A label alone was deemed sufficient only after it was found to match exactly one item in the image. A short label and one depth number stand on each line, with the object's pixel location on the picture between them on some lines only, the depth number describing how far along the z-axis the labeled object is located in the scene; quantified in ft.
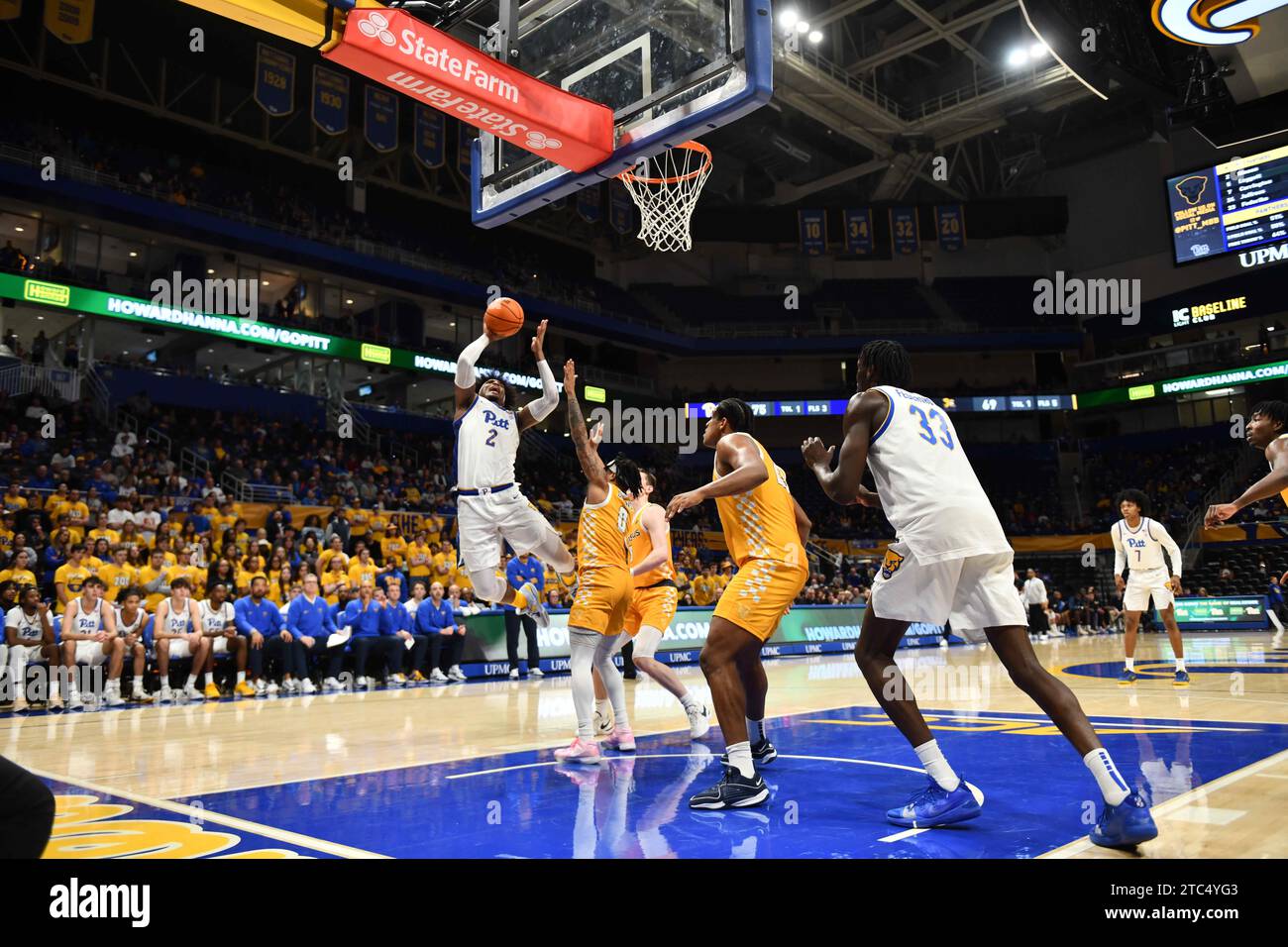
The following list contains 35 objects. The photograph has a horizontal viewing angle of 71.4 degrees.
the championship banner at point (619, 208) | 90.48
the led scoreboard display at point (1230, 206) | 45.78
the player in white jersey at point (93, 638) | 29.25
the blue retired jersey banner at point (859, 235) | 108.99
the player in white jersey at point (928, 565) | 11.10
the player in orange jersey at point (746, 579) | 13.01
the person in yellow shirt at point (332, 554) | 40.60
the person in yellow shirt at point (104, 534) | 39.34
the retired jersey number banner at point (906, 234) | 109.09
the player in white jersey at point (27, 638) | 28.76
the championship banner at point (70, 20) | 57.41
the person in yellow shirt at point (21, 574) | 31.22
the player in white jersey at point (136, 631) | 30.12
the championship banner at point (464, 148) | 91.15
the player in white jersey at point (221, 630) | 33.30
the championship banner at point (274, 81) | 68.64
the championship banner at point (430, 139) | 79.61
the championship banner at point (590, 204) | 85.66
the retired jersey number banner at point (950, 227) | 110.11
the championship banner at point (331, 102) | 72.33
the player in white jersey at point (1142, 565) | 31.55
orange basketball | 18.20
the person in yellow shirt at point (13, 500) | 42.04
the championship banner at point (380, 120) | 74.43
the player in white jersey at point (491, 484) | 19.85
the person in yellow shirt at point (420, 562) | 50.65
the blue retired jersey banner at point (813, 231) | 110.01
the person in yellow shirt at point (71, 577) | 33.35
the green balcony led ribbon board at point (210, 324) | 65.57
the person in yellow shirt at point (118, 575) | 34.37
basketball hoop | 36.50
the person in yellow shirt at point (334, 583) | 38.58
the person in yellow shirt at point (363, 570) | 41.69
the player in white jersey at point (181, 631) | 31.37
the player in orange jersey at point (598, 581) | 18.29
